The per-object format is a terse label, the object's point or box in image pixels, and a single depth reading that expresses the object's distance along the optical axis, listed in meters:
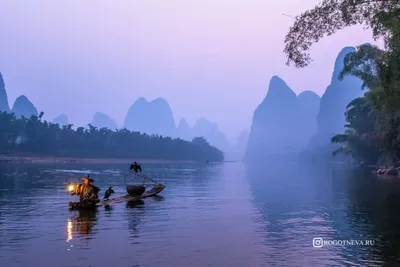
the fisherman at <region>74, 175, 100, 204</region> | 25.47
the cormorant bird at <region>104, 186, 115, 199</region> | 28.55
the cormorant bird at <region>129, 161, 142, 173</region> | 30.94
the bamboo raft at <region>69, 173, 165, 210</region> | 25.27
